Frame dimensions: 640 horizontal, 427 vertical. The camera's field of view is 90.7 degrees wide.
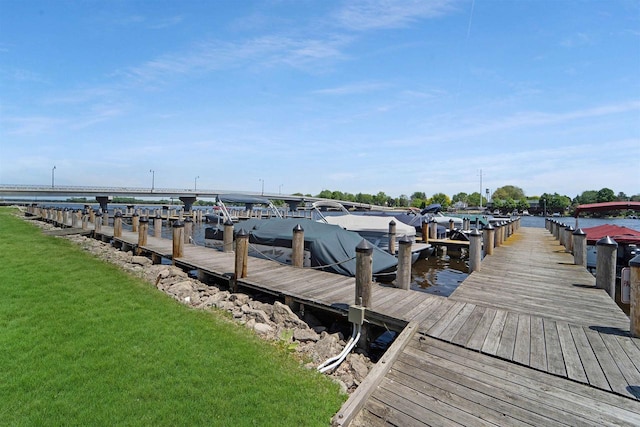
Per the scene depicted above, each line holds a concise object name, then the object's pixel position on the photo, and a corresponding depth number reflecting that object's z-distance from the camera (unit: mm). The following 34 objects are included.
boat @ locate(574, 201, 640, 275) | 13124
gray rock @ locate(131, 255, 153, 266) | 11969
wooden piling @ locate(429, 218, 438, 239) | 19119
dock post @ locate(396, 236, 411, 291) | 6863
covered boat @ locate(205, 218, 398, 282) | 9188
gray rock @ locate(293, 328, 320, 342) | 5558
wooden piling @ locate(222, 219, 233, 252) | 12281
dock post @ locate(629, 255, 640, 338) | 4238
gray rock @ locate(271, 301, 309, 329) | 6117
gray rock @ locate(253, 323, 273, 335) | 5543
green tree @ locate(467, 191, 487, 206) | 138725
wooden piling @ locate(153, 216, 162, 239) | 18016
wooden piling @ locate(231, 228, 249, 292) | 8008
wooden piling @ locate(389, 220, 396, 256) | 14625
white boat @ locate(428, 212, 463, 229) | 25344
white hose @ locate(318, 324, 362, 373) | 4352
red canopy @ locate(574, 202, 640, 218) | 16375
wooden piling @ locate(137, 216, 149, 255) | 13844
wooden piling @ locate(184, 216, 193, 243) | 15010
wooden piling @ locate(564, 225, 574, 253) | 13261
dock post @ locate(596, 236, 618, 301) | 6520
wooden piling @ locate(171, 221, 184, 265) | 11047
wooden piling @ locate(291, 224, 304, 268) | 9203
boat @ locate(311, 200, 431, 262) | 16016
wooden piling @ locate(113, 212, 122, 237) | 16391
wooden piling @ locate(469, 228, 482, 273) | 9148
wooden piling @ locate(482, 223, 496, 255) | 12328
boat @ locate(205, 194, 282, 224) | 20181
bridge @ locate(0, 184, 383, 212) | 58688
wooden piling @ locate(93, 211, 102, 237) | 19312
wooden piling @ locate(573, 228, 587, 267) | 10031
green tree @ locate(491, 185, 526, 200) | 140500
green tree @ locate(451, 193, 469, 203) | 144012
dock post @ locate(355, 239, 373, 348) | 5406
